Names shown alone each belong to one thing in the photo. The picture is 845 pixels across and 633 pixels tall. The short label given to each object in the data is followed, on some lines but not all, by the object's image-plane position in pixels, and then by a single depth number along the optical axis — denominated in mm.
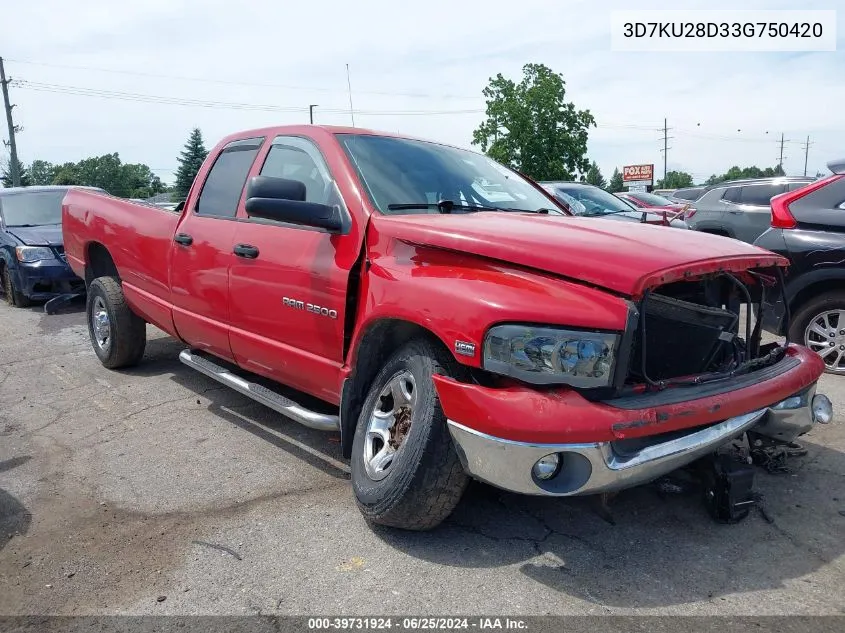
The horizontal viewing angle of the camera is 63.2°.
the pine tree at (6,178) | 44688
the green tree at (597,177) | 72181
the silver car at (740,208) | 7934
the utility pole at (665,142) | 80356
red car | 16453
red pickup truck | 2455
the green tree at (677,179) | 102062
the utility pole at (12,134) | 36188
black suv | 5309
